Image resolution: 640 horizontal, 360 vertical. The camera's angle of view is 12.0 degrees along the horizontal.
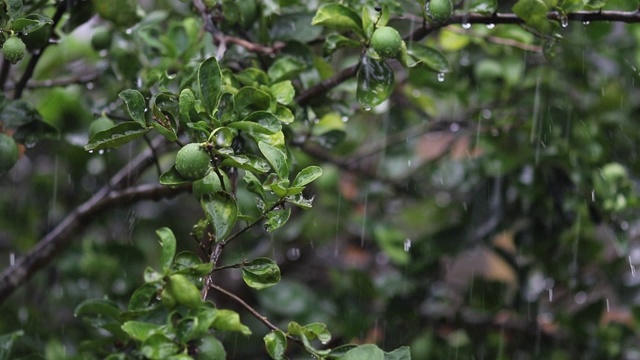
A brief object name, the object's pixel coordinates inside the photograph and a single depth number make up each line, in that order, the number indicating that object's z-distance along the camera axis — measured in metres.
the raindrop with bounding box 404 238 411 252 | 3.55
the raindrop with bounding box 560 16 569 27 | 2.95
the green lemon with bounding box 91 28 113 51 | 3.20
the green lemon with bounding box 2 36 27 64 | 2.83
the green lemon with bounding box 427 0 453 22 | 2.91
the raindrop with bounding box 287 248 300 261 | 4.06
